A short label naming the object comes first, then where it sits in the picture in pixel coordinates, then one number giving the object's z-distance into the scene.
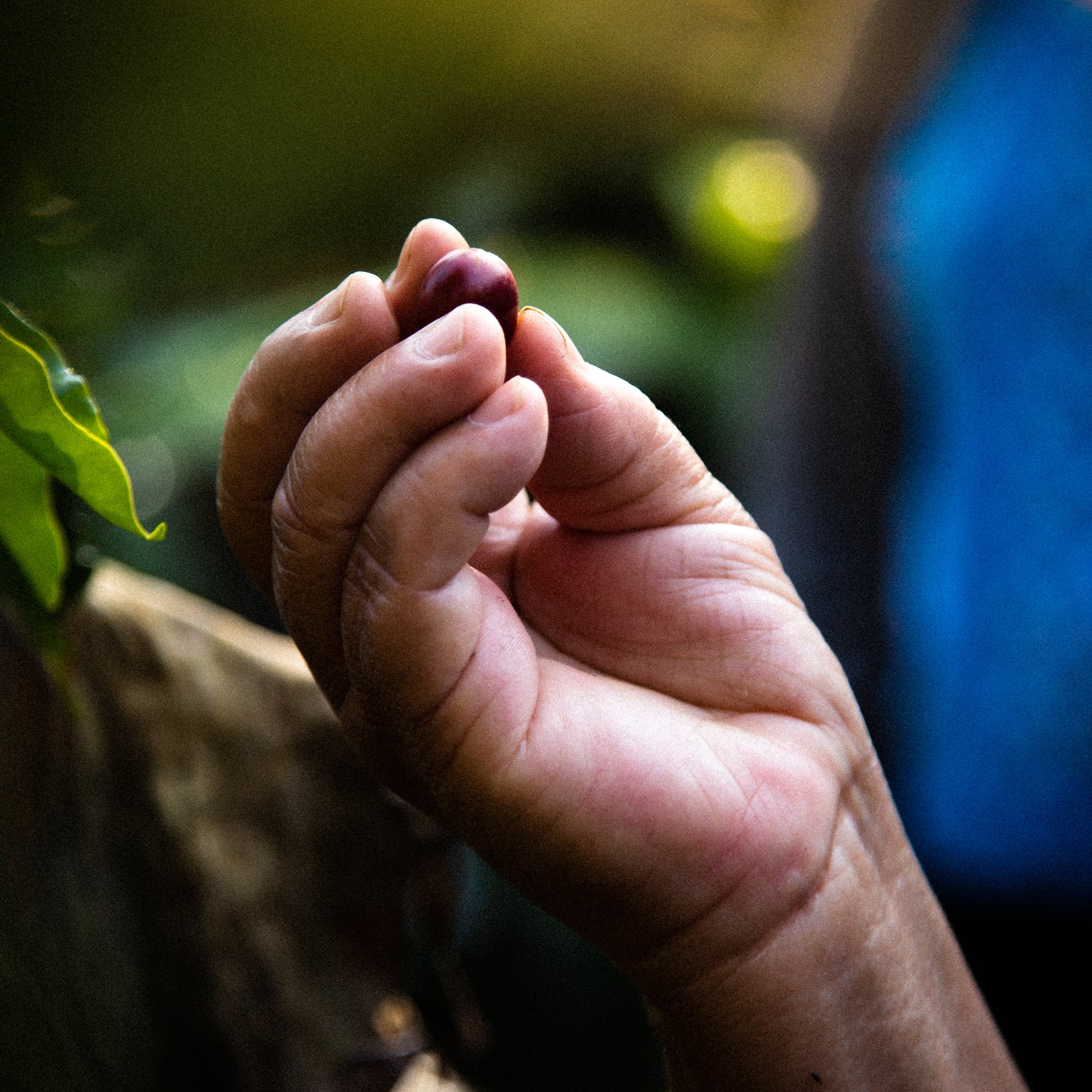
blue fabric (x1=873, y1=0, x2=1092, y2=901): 0.74
